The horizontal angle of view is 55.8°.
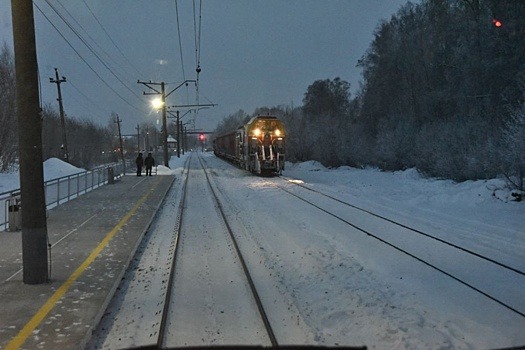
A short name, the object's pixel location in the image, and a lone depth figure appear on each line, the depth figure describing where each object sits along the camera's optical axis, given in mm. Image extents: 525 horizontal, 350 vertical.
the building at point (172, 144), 131575
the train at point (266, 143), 32875
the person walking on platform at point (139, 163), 33844
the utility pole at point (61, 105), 38903
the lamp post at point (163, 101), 40025
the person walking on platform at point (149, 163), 34175
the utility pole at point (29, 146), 6883
